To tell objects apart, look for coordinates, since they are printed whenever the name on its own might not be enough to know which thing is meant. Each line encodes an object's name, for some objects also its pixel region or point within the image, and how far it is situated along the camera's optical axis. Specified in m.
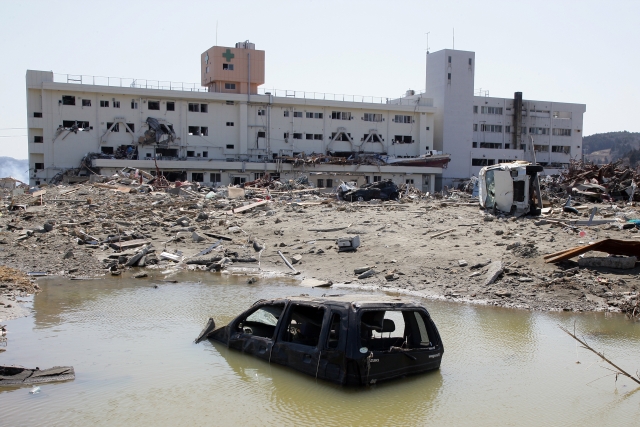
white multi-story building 53.25
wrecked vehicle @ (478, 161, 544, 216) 22.66
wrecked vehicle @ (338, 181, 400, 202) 36.41
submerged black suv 7.28
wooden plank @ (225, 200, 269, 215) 26.80
